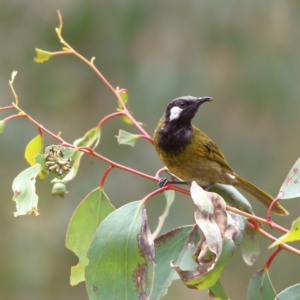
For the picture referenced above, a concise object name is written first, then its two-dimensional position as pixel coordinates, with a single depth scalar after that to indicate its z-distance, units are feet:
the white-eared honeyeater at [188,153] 20.72
